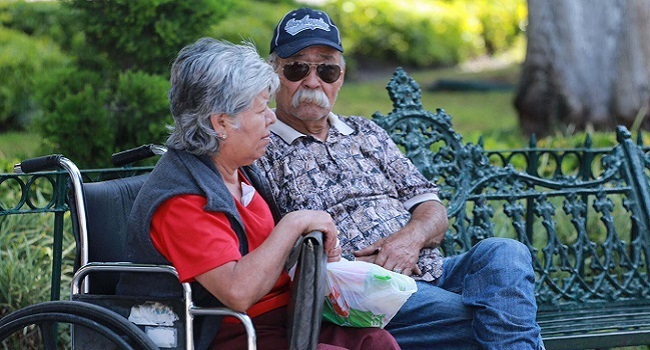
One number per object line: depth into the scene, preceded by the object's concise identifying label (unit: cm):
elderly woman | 609
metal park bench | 966
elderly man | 754
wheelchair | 613
